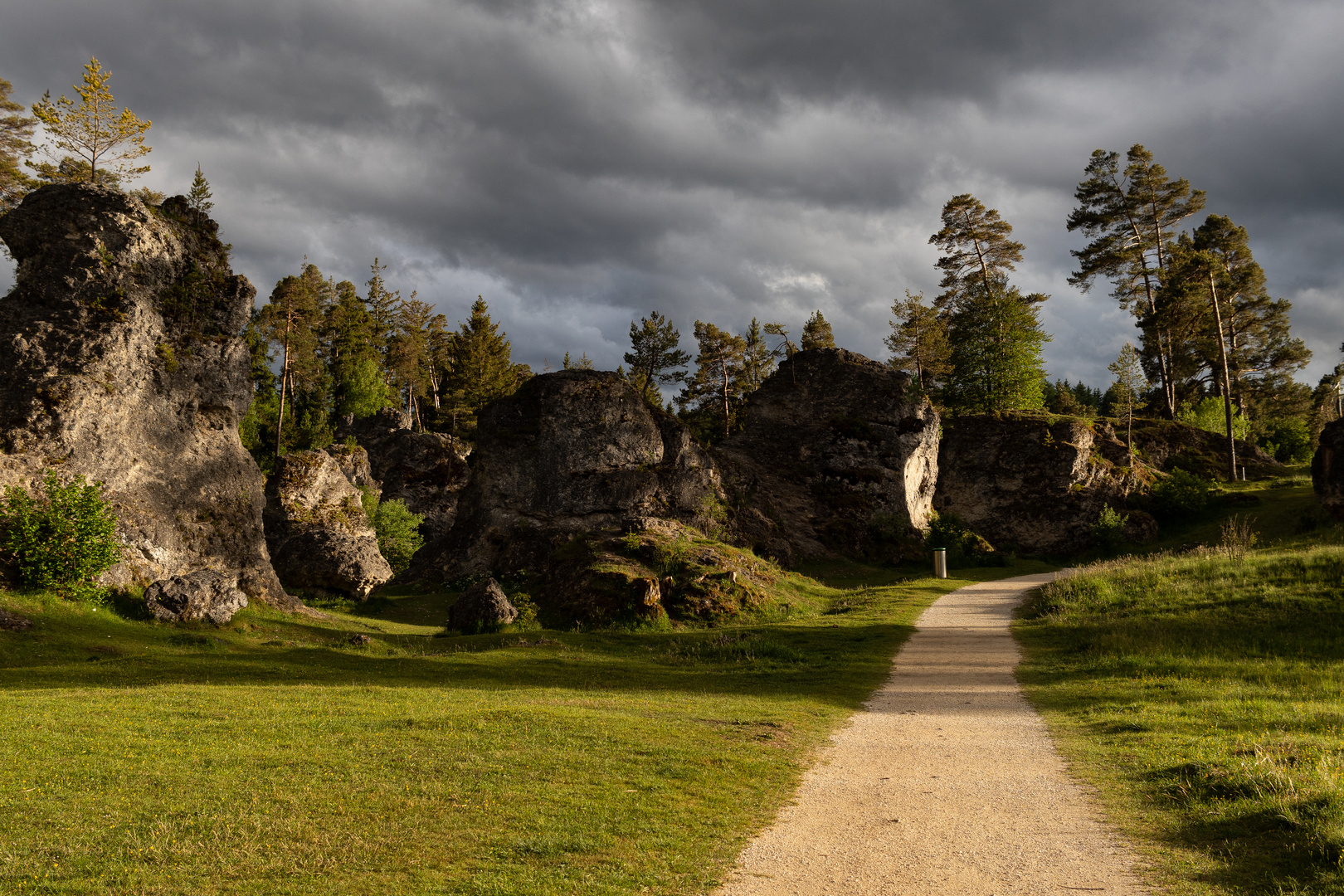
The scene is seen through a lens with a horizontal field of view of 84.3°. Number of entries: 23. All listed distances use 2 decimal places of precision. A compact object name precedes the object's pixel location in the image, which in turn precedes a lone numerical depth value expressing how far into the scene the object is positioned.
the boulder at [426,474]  60.56
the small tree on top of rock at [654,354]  73.69
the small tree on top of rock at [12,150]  41.75
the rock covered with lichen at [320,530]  34.84
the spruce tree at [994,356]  60.62
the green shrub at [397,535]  46.41
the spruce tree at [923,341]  74.69
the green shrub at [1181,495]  49.69
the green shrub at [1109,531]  47.97
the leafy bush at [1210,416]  70.06
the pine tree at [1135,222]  69.19
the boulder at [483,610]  23.89
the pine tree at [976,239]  70.31
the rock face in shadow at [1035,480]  51.25
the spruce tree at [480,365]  79.69
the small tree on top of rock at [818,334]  83.00
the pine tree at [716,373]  73.19
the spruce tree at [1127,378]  60.66
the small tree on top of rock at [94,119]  32.09
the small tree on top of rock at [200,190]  54.19
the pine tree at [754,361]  76.38
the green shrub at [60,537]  21.08
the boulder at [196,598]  22.17
